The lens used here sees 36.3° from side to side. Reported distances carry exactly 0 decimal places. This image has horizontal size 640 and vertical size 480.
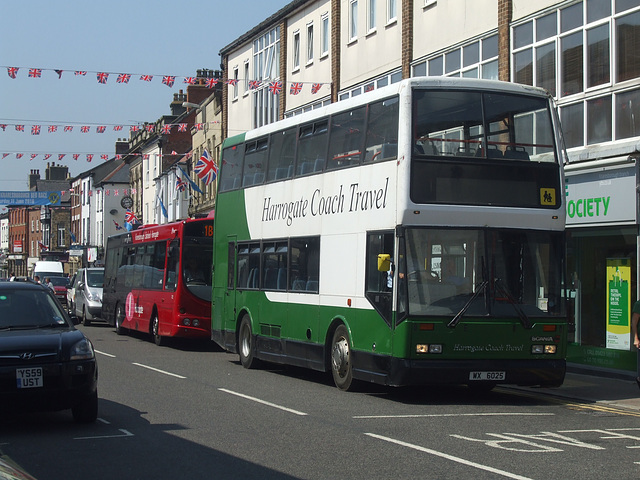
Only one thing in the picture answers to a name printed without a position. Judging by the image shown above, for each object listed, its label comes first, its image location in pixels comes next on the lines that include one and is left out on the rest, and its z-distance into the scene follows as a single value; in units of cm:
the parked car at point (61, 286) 4850
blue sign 6688
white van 6362
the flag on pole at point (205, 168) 4066
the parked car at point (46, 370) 989
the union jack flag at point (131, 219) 6600
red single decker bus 2391
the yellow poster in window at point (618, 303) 1733
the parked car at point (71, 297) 3949
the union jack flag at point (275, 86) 3189
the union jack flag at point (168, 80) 2642
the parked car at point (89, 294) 3550
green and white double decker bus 1300
